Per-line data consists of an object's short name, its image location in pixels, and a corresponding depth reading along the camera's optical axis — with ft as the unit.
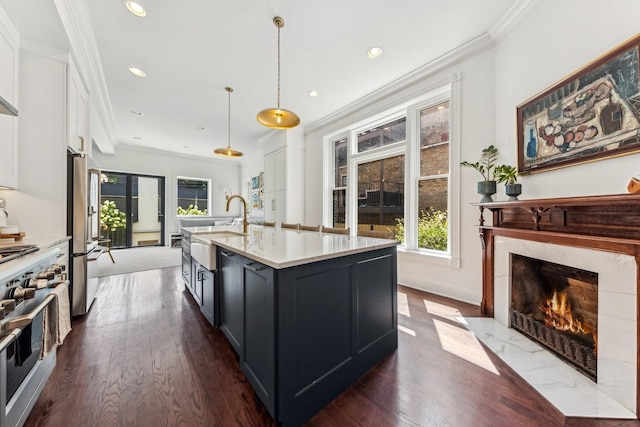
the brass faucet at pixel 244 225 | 8.83
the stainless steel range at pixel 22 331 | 3.05
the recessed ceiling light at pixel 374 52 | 8.96
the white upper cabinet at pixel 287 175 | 16.97
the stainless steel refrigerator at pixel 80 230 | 7.69
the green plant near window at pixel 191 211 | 24.67
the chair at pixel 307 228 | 10.78
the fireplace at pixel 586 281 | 4.38
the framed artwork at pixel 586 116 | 4.76
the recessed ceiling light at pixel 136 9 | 6.81
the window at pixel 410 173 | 10.00
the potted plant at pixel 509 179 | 6.96
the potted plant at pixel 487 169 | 7.59
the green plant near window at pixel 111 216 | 21.18
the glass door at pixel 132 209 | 21.44
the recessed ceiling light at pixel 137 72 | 10.11
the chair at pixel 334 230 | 8.88
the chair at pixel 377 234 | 7.45
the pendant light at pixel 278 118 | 7.91
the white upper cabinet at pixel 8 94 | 5.76
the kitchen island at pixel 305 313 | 3.92
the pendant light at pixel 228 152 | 12.37
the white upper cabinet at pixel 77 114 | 7.31
